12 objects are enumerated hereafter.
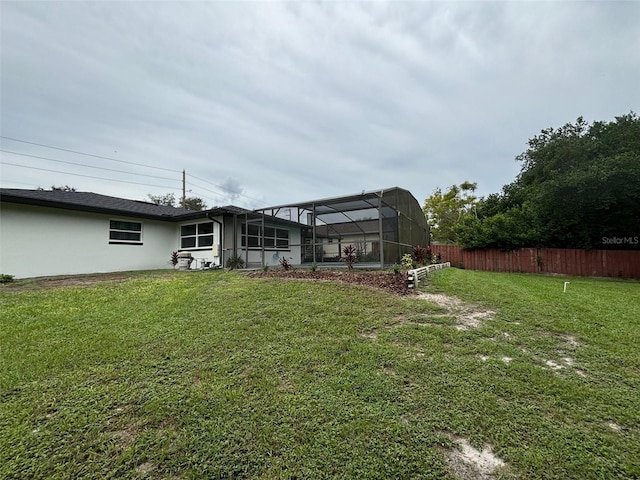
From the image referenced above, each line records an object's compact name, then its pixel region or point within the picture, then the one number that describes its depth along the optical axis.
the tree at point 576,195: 10.61
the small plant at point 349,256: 8.13
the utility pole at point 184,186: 23.38
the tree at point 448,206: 27.78
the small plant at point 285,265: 8.95
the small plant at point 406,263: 7.69
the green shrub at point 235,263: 11.09
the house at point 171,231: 9.06
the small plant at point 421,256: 10.30
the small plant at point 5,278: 7.62
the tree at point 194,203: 28.98
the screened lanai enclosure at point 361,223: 9.34
